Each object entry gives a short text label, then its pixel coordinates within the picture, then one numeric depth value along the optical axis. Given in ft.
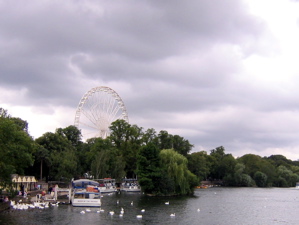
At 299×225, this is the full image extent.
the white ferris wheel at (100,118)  323.16
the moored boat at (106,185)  277.81
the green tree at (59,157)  257.75
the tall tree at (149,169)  241.35
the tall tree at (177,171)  250.37
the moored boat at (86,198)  165.99
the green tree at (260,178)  467.93
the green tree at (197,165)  398.83
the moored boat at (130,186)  297.94
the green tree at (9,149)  122.01
